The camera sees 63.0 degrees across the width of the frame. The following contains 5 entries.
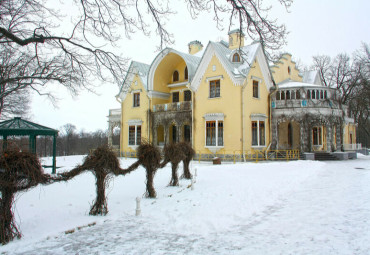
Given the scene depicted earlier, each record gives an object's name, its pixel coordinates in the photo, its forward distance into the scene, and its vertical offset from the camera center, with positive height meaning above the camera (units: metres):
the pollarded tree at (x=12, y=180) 5.57 -0.64
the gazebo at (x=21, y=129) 15.17 +0.85
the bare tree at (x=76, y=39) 6.99 +3.17
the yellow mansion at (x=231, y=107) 23.77 +3.09
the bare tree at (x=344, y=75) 32.33 +8.21
